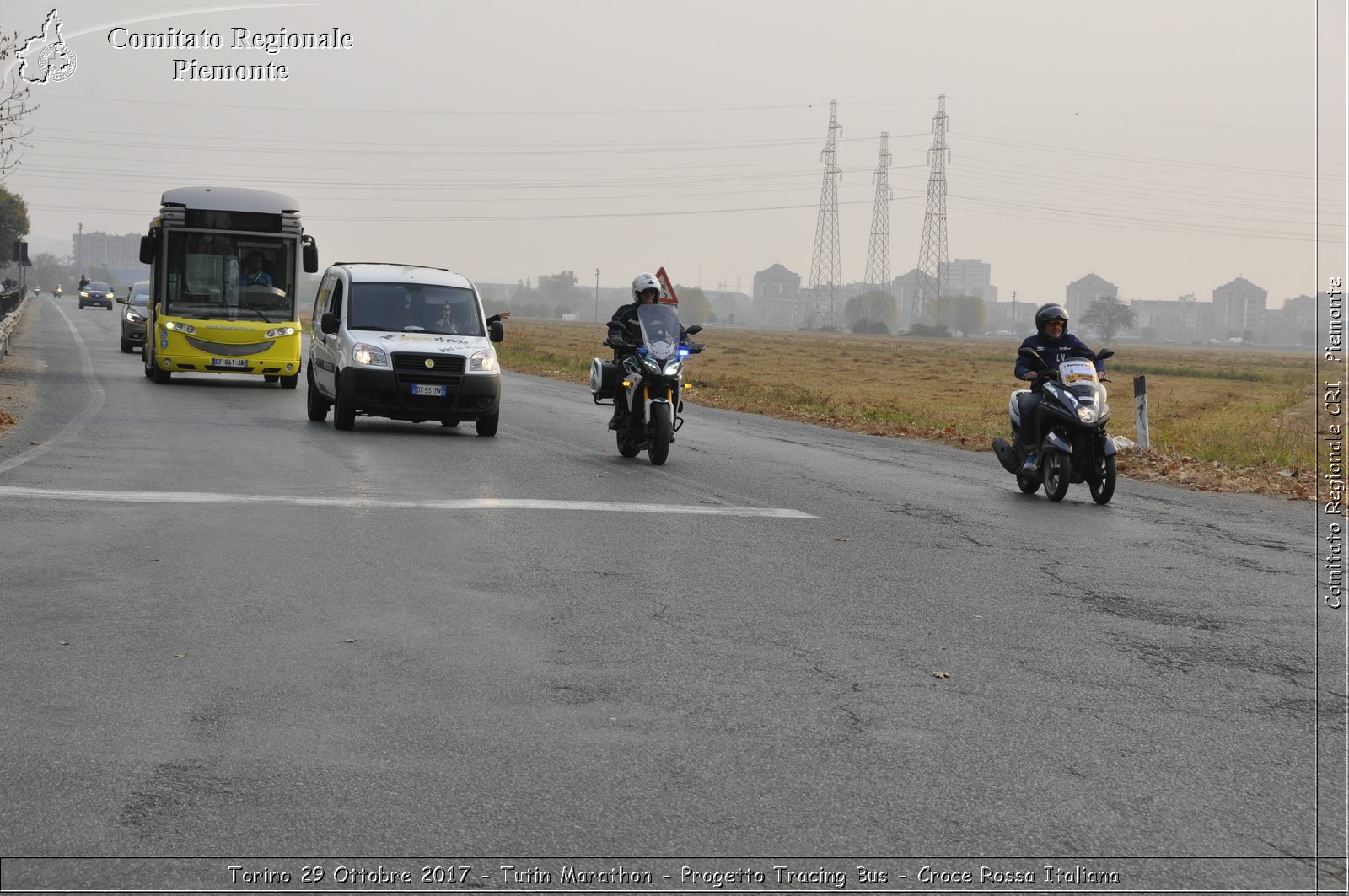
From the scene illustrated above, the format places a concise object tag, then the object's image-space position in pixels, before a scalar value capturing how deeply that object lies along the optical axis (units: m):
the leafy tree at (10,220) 113.31
